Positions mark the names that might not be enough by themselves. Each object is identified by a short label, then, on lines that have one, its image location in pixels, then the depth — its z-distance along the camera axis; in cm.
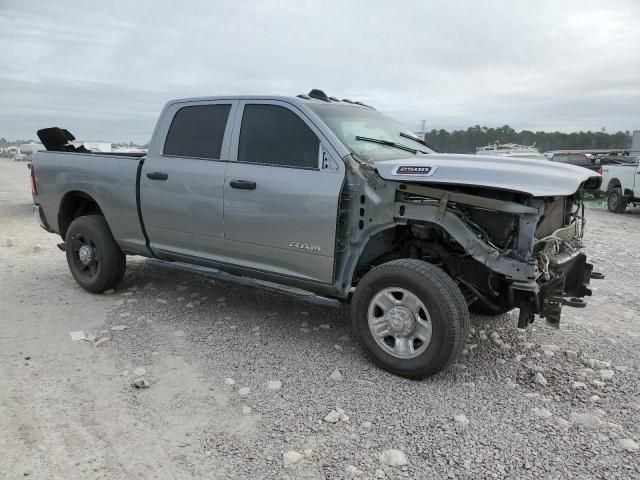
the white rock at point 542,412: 332
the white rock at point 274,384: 367
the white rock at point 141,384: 368
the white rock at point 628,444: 297
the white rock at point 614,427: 316
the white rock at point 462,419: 324
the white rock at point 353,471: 276
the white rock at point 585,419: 322
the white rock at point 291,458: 285
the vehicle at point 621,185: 1377
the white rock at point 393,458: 284
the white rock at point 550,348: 436
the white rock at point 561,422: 321
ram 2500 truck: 363
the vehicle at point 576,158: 1779
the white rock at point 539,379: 375
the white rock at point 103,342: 439
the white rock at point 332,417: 326
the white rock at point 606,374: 387
